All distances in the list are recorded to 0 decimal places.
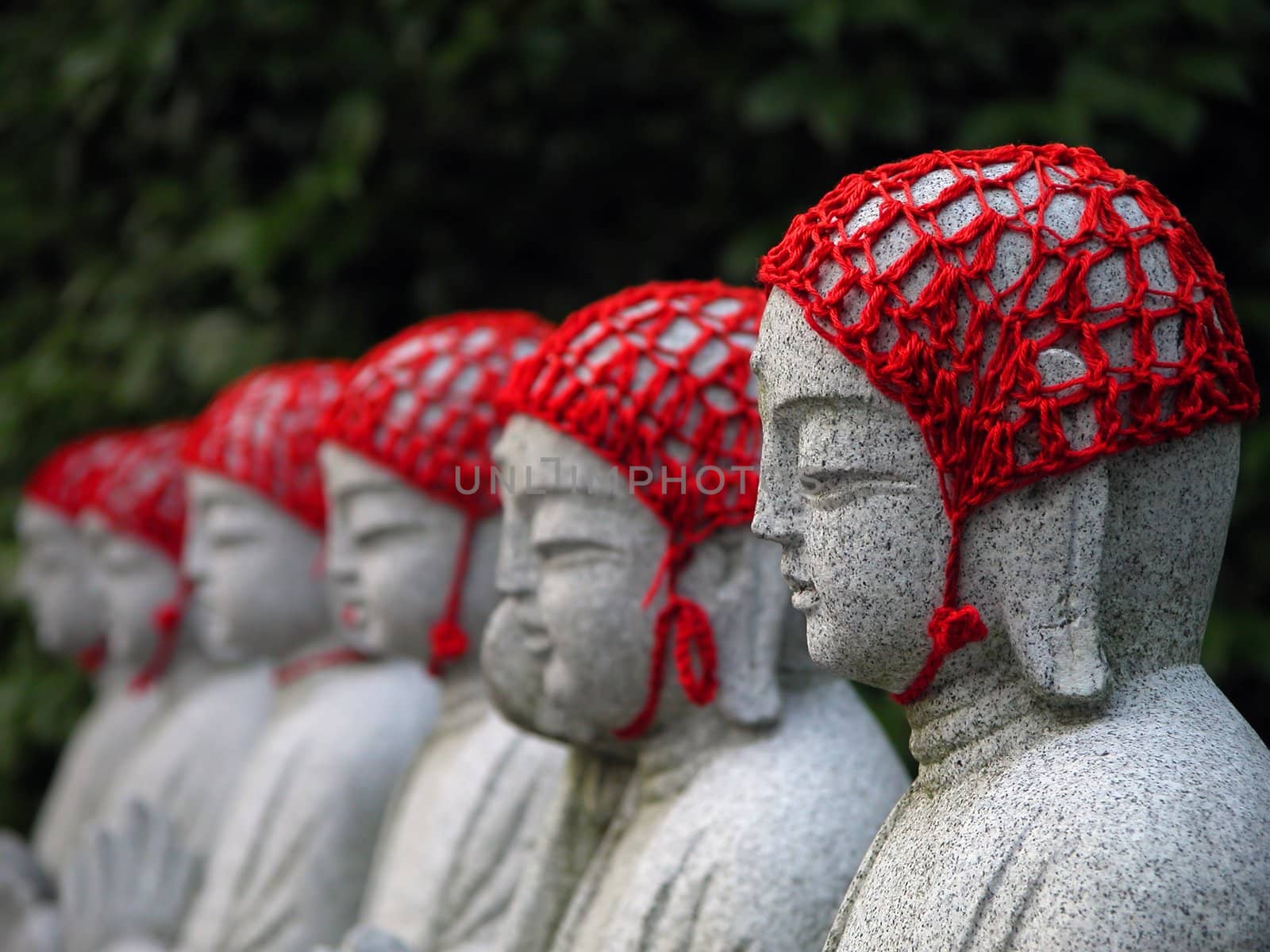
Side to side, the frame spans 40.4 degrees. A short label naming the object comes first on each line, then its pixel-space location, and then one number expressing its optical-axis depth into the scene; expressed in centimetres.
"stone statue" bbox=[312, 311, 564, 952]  390
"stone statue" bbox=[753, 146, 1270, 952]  208
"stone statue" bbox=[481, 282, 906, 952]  296
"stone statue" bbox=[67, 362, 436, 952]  445
